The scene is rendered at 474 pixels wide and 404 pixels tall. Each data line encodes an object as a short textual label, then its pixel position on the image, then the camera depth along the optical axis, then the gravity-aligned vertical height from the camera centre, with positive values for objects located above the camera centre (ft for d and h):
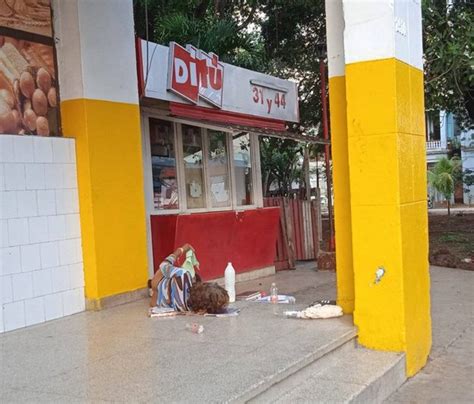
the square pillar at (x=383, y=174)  17.52 +0.26
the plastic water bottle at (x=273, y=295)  23.49 -4.37
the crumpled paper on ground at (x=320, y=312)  19.70 -4.27
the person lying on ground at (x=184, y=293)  20.90 -3.63
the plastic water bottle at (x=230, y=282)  23.80 -3.73
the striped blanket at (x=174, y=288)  21.33 -3.50
